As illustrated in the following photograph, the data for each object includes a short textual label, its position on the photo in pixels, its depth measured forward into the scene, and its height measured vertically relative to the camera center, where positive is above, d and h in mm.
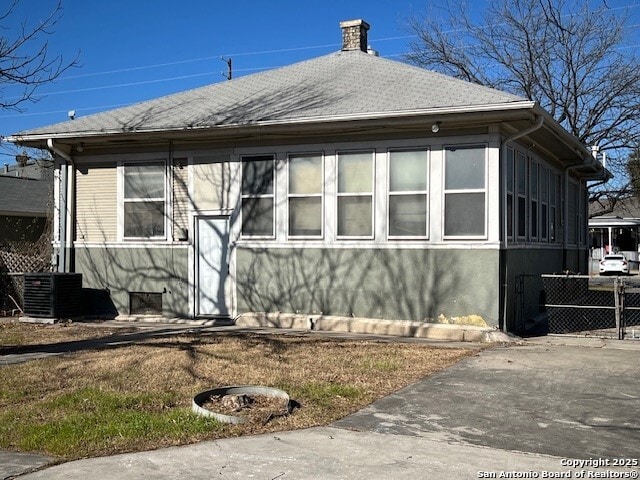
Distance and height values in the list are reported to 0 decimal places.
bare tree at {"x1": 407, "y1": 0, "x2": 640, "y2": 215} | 27609 +6730
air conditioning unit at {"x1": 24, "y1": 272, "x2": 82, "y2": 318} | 13820 -1001
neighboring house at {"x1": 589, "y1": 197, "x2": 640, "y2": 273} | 46844 +962
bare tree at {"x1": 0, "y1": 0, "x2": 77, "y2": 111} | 10164 +2590
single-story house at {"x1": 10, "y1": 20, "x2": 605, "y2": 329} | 11719 +985
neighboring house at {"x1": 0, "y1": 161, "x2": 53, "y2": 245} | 24344 +1356
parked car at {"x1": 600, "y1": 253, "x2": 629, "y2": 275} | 39156 -1024
